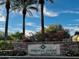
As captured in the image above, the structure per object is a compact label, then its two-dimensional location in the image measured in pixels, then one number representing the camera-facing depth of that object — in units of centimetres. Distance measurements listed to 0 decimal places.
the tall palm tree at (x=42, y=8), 1377
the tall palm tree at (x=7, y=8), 1526
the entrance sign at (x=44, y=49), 868
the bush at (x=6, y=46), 900
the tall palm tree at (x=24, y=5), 1546
